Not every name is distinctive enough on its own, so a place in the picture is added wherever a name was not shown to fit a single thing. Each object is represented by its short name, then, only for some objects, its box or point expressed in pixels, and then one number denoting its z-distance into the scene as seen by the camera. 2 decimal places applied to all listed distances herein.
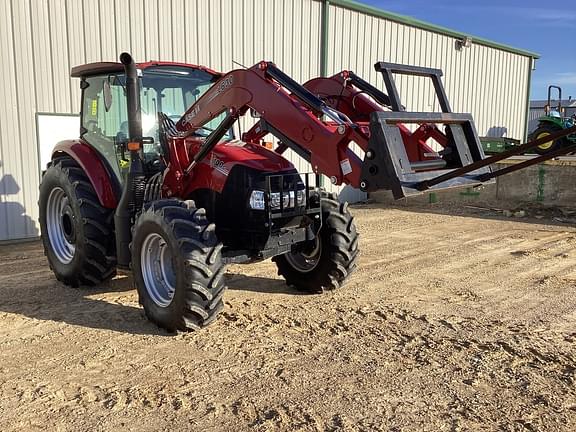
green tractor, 15.63
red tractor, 4.28
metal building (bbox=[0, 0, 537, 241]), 8.52
